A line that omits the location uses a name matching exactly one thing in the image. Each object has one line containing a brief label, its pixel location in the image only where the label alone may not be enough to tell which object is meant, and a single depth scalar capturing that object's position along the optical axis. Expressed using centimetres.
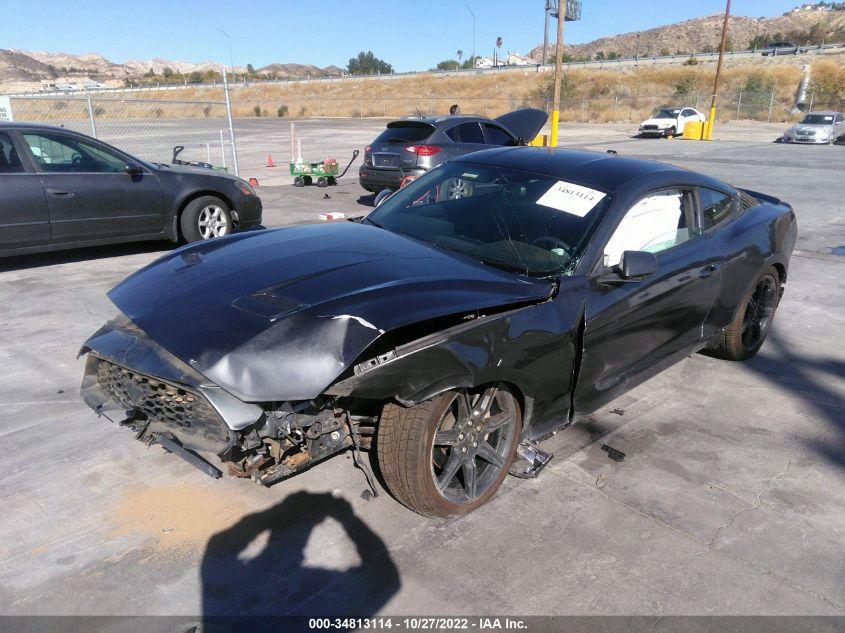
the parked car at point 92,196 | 655
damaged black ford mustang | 252
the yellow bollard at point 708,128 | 2984
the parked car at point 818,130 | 2700
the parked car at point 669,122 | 3056
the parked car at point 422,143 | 1089
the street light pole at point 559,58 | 2022
